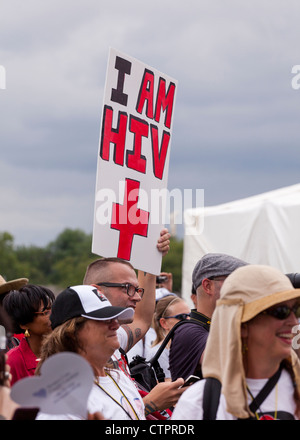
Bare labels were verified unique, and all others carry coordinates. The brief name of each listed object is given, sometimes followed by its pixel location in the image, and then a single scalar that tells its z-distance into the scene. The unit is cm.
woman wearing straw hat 444
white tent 1834
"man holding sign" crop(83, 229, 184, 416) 728
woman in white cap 541
